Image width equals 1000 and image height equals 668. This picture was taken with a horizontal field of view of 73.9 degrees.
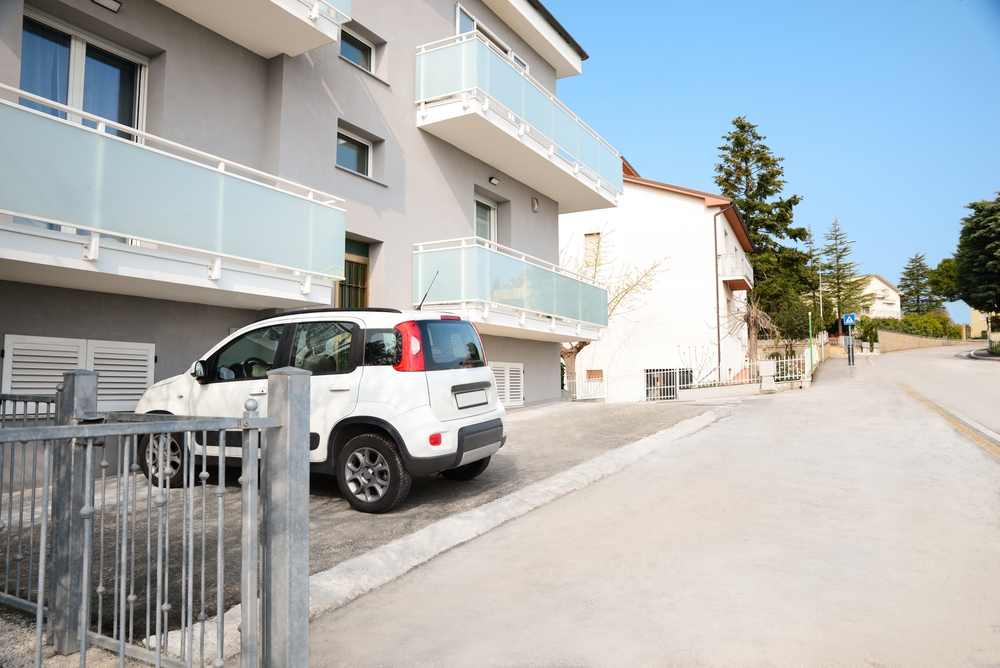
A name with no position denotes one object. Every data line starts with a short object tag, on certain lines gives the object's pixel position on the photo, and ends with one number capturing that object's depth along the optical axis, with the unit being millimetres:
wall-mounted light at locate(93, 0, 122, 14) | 8242
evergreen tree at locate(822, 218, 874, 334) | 63531
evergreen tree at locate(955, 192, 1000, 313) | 44031
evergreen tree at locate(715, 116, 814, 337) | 42375
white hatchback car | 6098
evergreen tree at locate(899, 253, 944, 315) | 89500
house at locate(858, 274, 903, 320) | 89188
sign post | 33831
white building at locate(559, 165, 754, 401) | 29219
